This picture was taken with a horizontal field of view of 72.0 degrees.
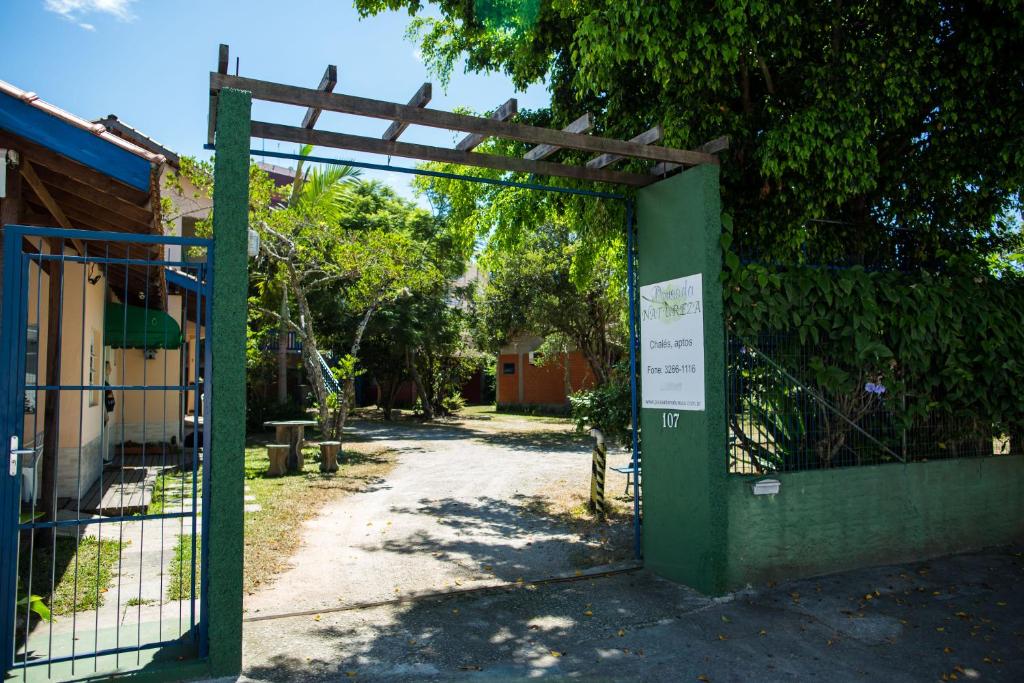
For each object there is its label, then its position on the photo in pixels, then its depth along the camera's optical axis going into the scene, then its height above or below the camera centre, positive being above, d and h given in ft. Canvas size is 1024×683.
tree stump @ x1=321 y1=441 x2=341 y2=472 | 41.68 -4.45
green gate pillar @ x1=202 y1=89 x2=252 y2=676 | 14.05 -0.39
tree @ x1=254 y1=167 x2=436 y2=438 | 43.55 +7.93
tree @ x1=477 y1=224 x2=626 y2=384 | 73.87 +8.39
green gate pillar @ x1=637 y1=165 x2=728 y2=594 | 19.22 -1.73
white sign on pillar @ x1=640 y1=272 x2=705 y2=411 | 19.76 +1.01
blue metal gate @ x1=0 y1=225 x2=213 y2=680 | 13.33 -3.90
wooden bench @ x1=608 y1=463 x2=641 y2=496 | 30.66 -4.01
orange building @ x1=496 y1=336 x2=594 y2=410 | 104.27 +0.28
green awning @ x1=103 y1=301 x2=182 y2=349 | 36.04 +2.86
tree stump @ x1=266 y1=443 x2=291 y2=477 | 40.09 -4.53
